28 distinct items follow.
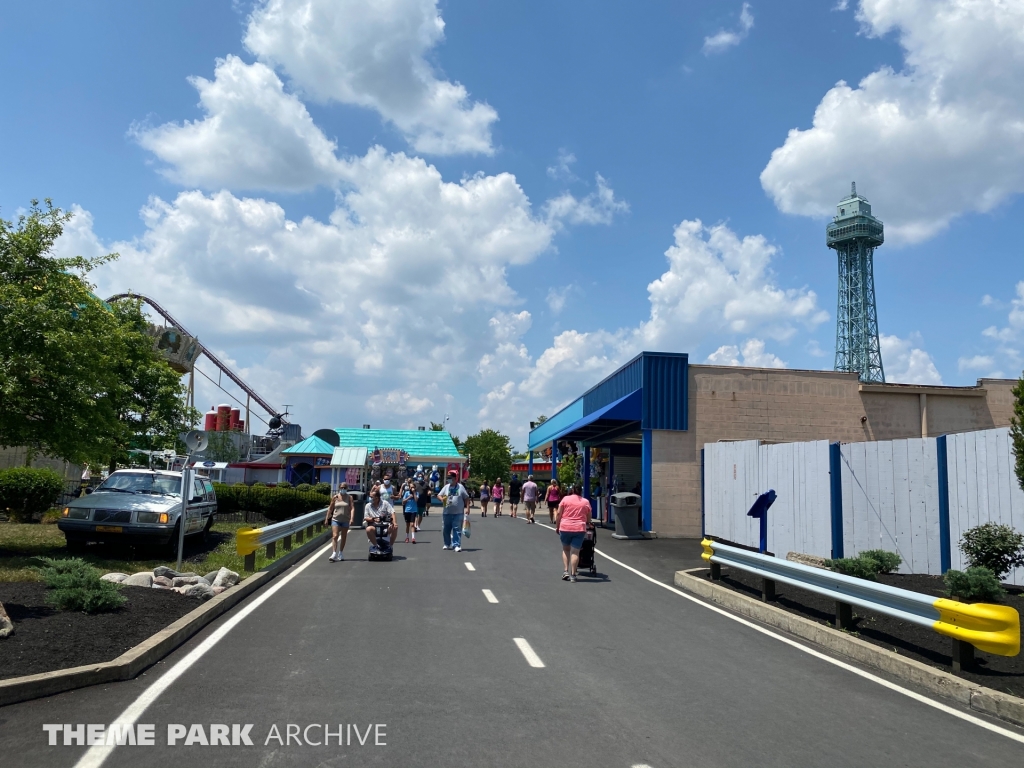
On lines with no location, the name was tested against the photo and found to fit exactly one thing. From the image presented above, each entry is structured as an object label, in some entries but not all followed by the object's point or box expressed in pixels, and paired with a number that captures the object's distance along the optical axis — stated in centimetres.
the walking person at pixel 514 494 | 3309
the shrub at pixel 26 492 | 2222
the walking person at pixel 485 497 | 3434
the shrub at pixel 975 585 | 912
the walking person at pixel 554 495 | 2769
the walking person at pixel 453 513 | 1917
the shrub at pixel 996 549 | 1088
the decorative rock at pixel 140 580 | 1077
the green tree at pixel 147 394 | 2752
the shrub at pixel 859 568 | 1111
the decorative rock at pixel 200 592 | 1056
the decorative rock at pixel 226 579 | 1160
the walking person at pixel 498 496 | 3472
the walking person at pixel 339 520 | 1655
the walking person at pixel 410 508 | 2134
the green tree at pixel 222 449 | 6950
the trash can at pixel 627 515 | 2317
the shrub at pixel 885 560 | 1256
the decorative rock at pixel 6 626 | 718
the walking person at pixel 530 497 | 3002
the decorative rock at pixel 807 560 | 1352
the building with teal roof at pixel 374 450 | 4806
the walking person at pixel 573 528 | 1425
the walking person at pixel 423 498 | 2588
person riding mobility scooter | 1661
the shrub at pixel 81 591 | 856
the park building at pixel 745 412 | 2466
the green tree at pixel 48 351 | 1331
